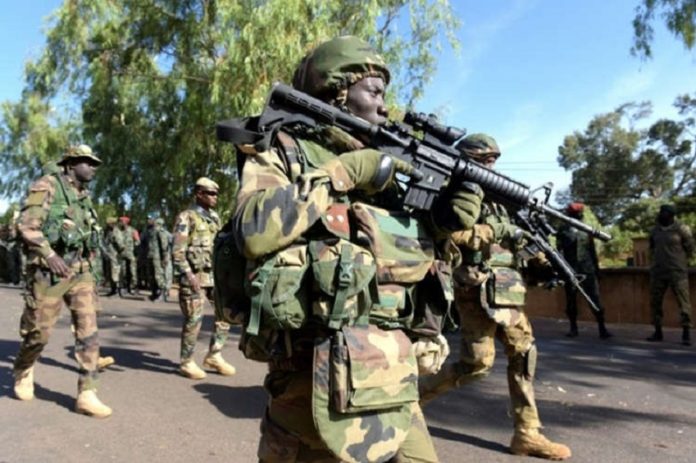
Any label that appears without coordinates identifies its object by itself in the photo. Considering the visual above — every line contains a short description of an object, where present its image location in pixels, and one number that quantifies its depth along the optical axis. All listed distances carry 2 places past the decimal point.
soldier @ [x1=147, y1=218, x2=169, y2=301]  13.88
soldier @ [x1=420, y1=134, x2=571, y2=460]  3.71
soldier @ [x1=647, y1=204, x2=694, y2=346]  8.53
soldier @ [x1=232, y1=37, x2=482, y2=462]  1.84
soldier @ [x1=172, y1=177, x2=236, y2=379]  5.92
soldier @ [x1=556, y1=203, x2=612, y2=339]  8.92
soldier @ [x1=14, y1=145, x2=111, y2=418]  4.66
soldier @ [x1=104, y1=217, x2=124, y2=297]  14.66
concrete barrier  10.07
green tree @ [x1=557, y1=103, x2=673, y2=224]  38.69
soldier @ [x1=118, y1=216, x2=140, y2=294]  15.02
